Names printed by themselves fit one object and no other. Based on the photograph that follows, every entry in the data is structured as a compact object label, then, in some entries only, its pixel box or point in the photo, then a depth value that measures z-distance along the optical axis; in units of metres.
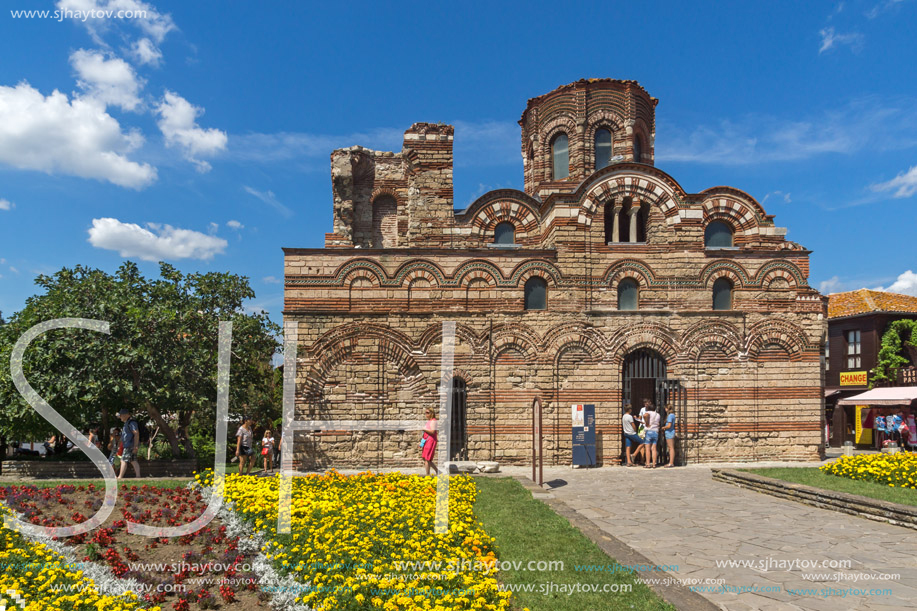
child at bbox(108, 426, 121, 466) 16.08
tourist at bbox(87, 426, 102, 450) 14.76
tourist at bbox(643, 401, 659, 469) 14.41
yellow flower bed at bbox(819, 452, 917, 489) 10.86
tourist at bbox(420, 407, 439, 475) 11.12
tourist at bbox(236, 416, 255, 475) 12.79
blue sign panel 14.58
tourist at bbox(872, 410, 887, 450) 21.95
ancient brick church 14.73
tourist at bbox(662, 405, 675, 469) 14.70
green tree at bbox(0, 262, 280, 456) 12.57
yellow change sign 25.14
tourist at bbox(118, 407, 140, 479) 12.40
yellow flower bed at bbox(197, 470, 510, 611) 4.90
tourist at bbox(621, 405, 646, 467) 14.68
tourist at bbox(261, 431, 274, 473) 14.00
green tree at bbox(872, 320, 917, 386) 23.88
